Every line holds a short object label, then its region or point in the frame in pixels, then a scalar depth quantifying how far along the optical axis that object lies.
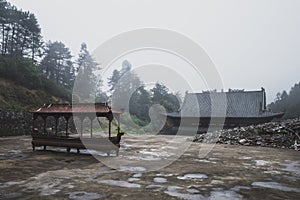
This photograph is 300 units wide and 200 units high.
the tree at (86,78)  50.20
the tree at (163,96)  53.26
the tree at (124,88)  52.56
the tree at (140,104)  48.62
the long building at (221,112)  27.59
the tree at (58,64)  46.03
